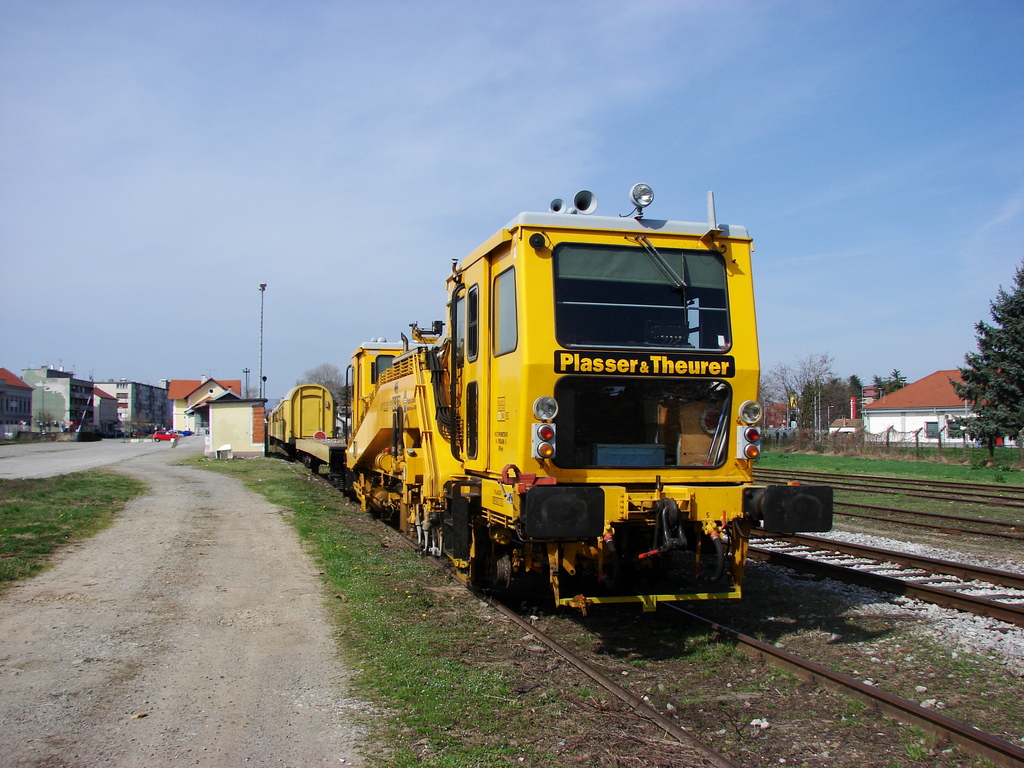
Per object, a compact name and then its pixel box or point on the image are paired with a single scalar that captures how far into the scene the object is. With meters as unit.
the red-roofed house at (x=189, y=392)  117.49
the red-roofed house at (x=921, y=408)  61.12
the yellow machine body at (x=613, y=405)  5.85
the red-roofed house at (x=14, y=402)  94.38
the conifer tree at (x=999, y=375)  32.12
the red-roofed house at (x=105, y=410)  124.96
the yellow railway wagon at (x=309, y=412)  29.33
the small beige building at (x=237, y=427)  33.28
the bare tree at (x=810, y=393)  50.22
